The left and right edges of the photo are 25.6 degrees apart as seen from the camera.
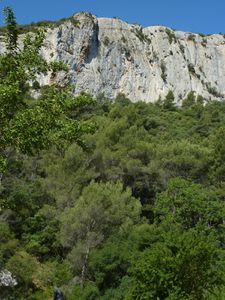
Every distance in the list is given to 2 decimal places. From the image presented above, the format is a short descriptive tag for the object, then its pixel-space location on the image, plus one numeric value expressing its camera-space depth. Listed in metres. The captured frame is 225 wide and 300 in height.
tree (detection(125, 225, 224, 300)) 14.12
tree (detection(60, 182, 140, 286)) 27.98
